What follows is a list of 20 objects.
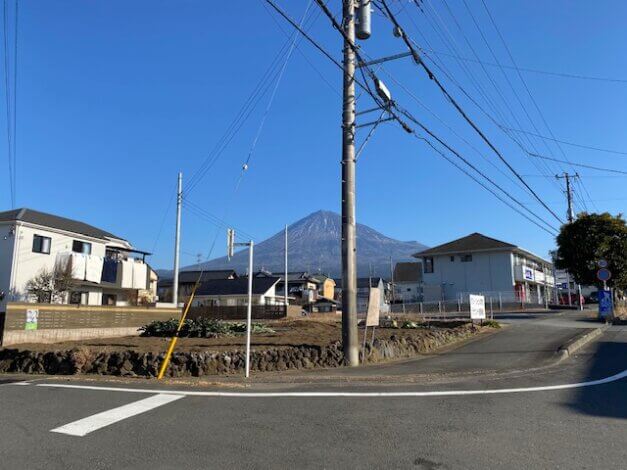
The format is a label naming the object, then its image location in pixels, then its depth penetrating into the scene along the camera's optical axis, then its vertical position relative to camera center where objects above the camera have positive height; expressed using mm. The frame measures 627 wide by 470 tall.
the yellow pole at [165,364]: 11062 -1136
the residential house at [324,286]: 85500 +4412
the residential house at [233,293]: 59500 +2235
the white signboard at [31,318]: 18969 -232
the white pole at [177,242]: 34406 +4734
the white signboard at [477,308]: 21469 +126
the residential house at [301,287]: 74150 +3697
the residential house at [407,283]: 75188 +4381
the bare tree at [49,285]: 30031 +1602
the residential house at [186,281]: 68750 +4438
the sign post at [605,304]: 26328 +346
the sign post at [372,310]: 13281 +29
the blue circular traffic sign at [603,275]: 25312 +1776
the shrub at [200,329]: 18469 -671
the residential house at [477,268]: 51594 +4547
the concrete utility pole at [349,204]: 12656 +2720
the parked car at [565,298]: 57844 +1511
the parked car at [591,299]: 61088 +1463
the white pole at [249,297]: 10227 +289
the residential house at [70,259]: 30375 +3459
